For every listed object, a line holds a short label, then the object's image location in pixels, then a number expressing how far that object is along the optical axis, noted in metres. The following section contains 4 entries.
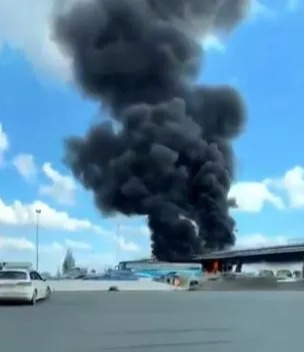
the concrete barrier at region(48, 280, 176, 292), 39.55
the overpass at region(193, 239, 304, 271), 77.75
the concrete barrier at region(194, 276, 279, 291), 46.88
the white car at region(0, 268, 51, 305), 19.47
